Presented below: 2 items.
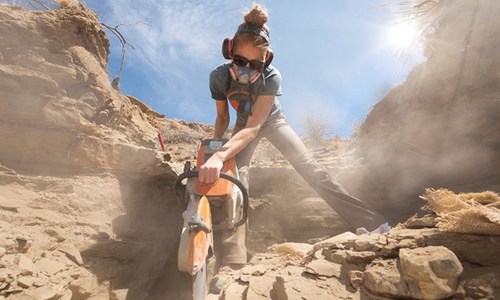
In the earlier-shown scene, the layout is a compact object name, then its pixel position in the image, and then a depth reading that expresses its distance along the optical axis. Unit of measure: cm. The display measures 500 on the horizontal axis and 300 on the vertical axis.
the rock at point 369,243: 180
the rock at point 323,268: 180
